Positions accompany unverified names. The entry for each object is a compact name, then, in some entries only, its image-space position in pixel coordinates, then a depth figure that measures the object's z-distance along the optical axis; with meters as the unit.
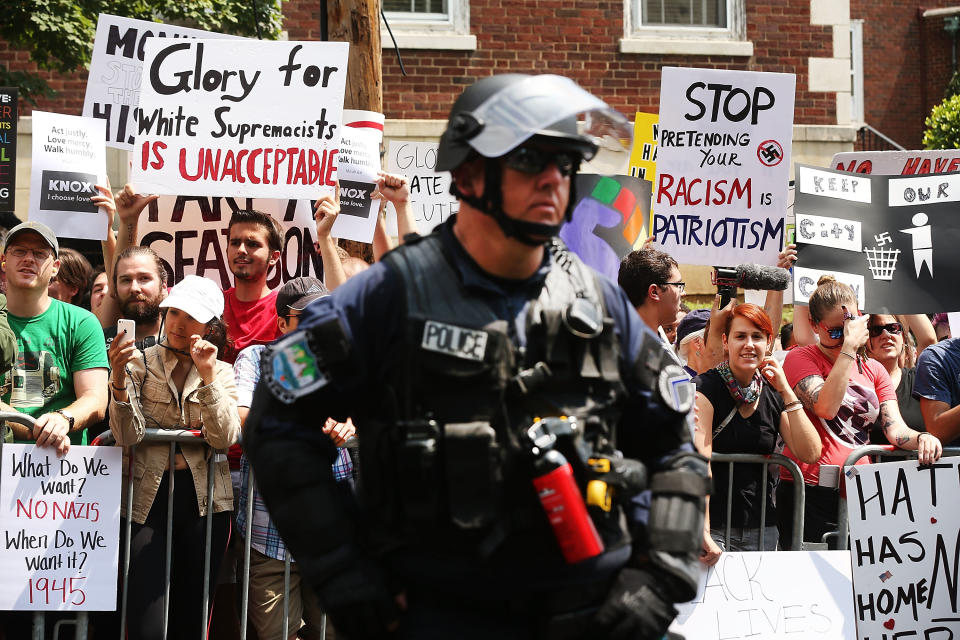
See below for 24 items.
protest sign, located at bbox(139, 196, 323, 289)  6.22
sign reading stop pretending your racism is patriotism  6.41
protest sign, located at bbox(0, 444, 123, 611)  4.66
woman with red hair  4.95
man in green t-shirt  4.77
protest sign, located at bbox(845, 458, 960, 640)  4.84
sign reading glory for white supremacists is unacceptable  6.05
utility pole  6.95
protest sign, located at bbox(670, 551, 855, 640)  4.81
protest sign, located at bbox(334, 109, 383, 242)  6.24
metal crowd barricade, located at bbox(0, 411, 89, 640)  4.62
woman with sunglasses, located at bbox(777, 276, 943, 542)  5.18
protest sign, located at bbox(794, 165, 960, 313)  5.96
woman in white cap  4.59
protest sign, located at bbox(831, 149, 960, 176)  7.26
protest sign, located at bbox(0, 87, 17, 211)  6.20
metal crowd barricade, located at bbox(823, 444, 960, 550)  5.01
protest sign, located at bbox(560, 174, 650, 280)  5.26
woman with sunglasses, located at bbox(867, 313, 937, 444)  6.18
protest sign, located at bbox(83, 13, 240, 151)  6.35
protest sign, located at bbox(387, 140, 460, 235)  7.32
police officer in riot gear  2.38
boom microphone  5.87
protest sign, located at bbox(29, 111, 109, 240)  5.86
